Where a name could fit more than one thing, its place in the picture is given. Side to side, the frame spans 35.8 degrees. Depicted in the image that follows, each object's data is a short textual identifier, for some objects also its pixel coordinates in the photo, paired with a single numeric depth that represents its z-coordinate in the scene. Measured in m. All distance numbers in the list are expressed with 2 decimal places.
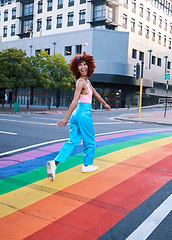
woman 4.15
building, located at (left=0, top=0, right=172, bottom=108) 37.25
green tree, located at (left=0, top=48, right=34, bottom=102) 28.27
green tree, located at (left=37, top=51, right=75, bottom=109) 31.41
